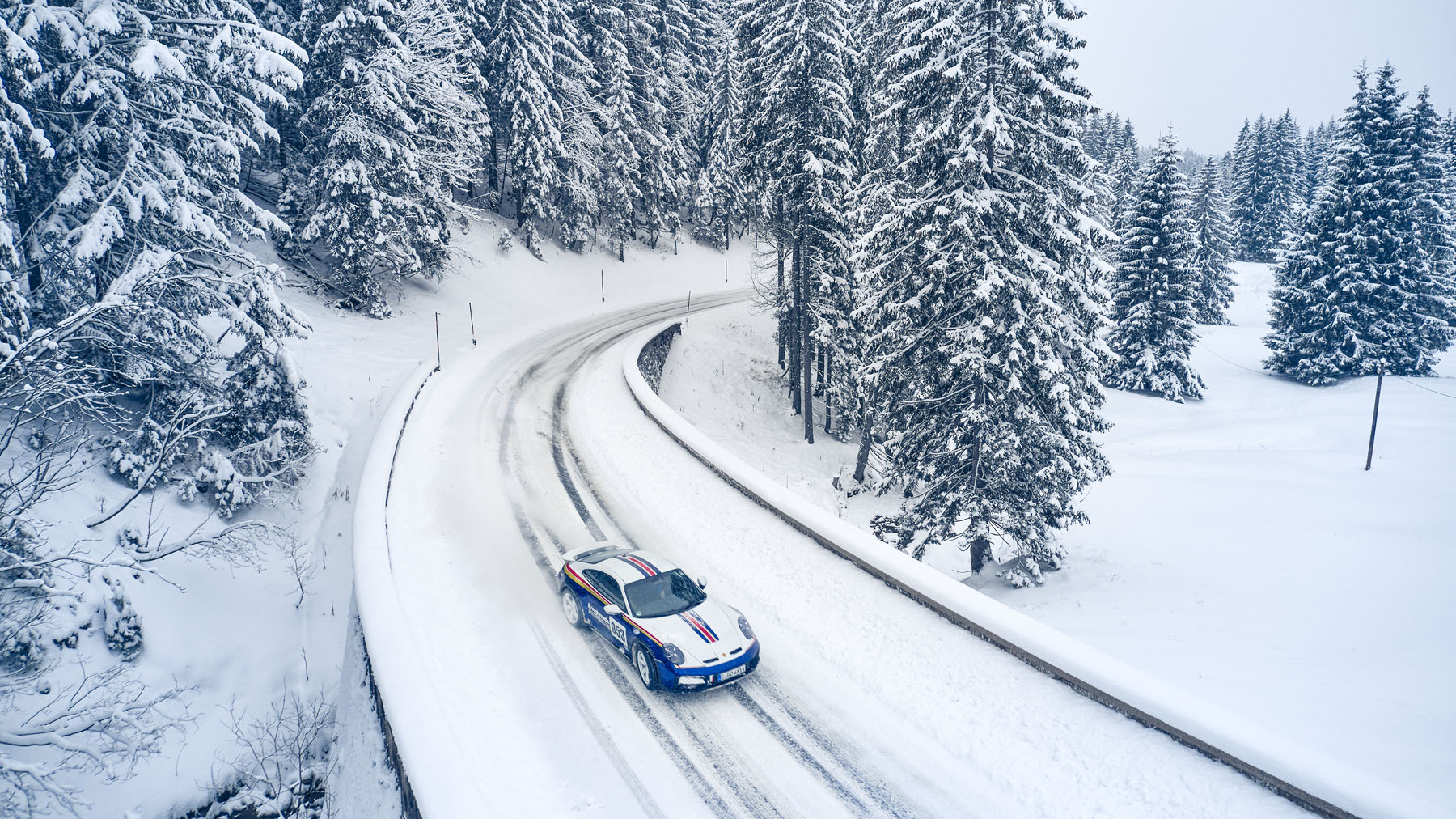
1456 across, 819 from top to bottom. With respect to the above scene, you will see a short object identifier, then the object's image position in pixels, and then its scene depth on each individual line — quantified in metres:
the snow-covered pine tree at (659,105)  45.19
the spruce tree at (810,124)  22.33
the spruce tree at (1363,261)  33.81
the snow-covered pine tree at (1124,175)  58.69
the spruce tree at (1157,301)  35.56
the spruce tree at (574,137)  40.25
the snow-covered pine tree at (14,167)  9.74
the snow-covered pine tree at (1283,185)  67.31
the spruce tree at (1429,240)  33.78
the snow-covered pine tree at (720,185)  37.12
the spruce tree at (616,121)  42.34
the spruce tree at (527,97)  36.66
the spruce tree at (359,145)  24.92
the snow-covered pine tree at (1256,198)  69.50
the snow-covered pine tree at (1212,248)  55.01
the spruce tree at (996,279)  13.97
